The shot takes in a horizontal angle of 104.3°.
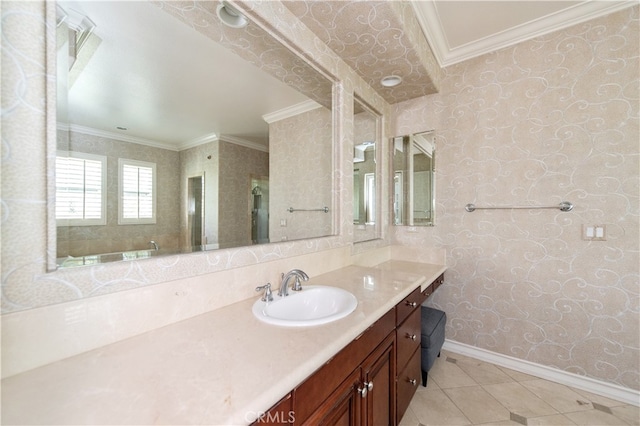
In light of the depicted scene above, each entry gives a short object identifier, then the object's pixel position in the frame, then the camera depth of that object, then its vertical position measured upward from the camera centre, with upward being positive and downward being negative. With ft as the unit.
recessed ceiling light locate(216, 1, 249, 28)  3.51 +2.93
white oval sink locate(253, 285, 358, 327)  3.38 -1.32
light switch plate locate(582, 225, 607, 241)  5.30 -0.41
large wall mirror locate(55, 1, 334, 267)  2.39 +1.07
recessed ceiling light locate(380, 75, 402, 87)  6.42 +3.55
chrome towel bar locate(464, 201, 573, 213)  5.59 +0.17
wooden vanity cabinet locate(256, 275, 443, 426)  2.28 -1.98
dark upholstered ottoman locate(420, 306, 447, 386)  5.51 -2.83
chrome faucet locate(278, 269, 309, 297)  3.75 -0.97
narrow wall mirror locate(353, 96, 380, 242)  6.47 +1.16
